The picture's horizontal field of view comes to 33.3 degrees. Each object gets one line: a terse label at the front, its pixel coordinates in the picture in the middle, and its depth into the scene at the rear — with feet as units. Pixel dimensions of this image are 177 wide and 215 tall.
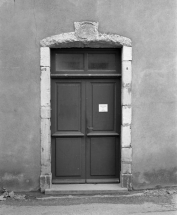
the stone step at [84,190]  18.12
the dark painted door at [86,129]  19.07
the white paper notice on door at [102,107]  19.21
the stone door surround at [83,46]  17.94
